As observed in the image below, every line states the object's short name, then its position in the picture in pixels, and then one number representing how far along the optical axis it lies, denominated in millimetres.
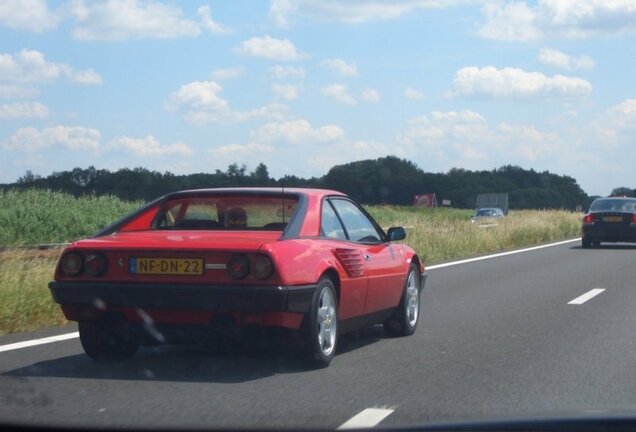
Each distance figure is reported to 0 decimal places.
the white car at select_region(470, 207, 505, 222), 88541
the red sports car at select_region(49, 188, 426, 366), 10808
